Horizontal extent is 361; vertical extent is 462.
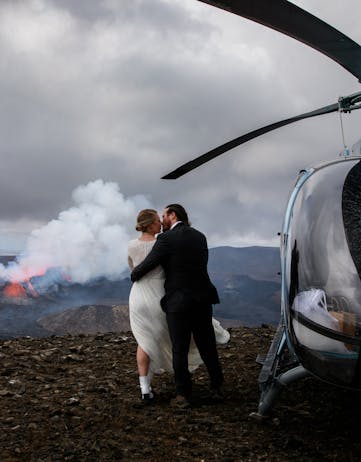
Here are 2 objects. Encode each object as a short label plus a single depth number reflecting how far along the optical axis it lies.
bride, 5.31
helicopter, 3.51
